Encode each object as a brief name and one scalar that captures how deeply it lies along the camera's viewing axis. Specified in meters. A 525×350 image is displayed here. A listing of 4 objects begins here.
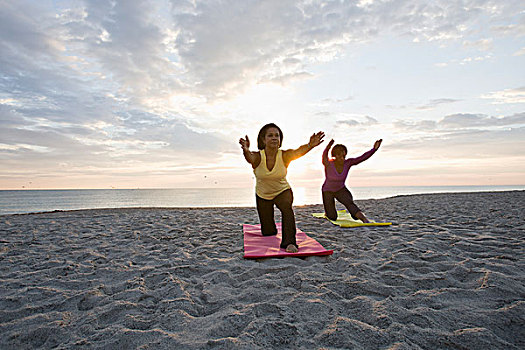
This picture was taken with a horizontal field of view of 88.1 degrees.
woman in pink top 6.52
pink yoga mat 3.54
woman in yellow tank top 4.18
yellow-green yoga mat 5.65
